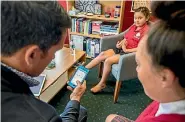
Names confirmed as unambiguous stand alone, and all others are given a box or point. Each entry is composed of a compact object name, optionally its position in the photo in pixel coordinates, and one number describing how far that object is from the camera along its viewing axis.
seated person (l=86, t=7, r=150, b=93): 2.26
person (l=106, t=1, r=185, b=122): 0.55
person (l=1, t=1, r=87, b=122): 0.63
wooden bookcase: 2.73
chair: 2.00
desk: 1.96
